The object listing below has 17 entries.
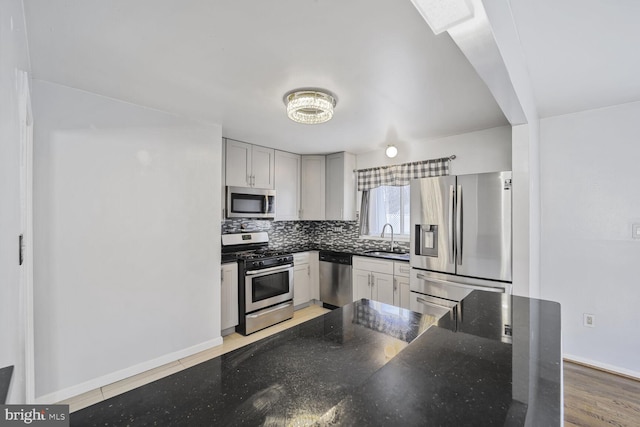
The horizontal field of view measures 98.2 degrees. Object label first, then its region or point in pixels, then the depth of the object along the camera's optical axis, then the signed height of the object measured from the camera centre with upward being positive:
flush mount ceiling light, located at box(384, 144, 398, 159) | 3.30 +0.73
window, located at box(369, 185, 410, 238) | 3.96 +0.05
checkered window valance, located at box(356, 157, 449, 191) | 3.44 +0.54
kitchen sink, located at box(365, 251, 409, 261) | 3.45 -0.56
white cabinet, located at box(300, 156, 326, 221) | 4.34 +0.39
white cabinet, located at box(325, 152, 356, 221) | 4.15 +0.38
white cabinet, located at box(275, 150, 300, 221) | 4.05 +0.41
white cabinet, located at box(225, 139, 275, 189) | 3.44 +0.63
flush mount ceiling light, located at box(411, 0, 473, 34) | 0.98 +0.73
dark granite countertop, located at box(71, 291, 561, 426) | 0.60 -0.46
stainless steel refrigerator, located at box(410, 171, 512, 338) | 2.49 -0.25
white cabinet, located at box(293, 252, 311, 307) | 3.96 -0.96
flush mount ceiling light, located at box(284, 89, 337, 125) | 2.04 +0.81
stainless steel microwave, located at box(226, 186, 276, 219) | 3.42 +0.14
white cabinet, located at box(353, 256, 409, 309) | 3.31 -0.86
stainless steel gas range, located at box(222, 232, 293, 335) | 3.23 -0.85
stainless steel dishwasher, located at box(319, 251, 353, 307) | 3.88 -0.95
